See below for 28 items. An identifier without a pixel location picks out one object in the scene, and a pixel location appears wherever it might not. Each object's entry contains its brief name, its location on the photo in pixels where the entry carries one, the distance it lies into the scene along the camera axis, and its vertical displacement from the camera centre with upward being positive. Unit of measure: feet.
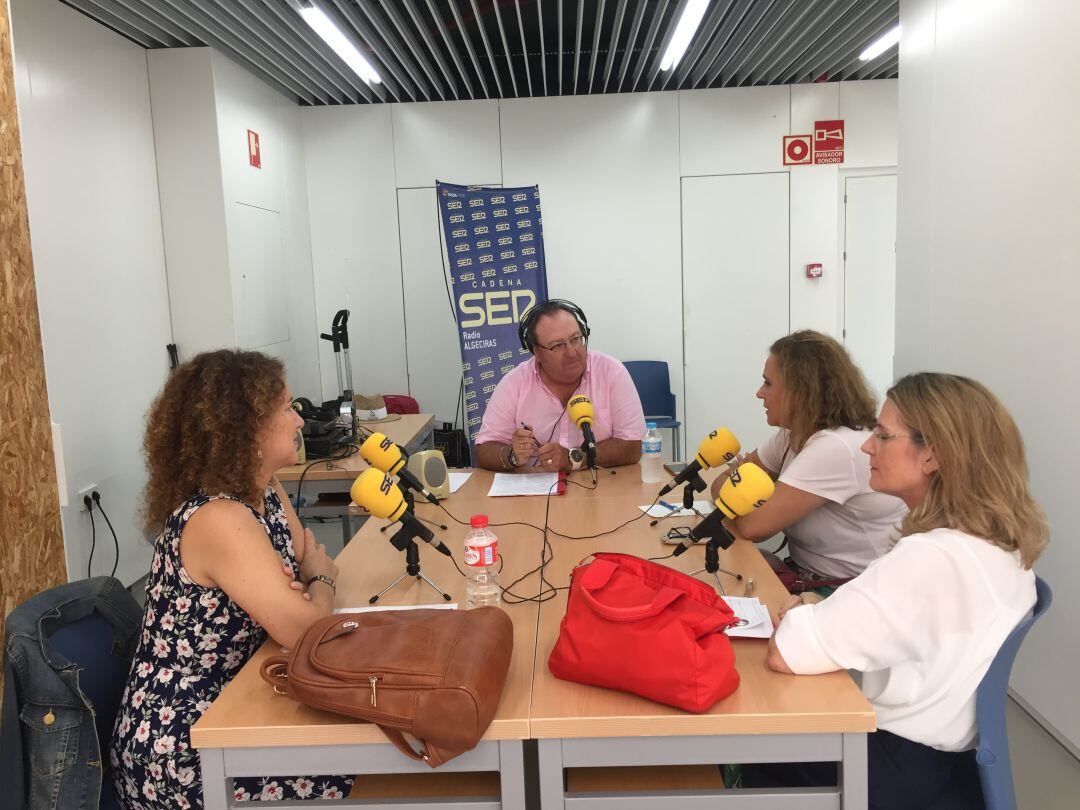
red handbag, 4.53 -1.98
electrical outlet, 12.84 -2.82
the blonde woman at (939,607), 4.75 -1.89
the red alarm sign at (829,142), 20.71 +3.47
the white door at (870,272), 21.07 +0.21
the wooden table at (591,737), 4.55 -2.44
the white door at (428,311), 20.98 -0.33
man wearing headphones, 11.09 -1.50
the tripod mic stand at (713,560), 6.67 -2.23
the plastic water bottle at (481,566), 6.30 -2.13
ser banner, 19.31 +0.41
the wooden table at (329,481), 11.67 -2.50
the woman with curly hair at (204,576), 5.25 -1.76
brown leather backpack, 4.29 -2.00
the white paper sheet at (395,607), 6.36 -2.37
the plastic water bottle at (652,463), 10.36 -2.17
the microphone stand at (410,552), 6.66 -2.09
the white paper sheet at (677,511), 8.72 -2.36
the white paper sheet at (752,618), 5.52 -2.32
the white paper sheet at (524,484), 9.95 -2.34
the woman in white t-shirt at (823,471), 7.57 -1.71
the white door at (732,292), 20.90 -0.17
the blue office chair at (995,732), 4.76 -2.65
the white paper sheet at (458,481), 10.44 -2.37
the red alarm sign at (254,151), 17.39 +3.25
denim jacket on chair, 4.79 -2.40
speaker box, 9.64 -2.01
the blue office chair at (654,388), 20.66 -2.47
